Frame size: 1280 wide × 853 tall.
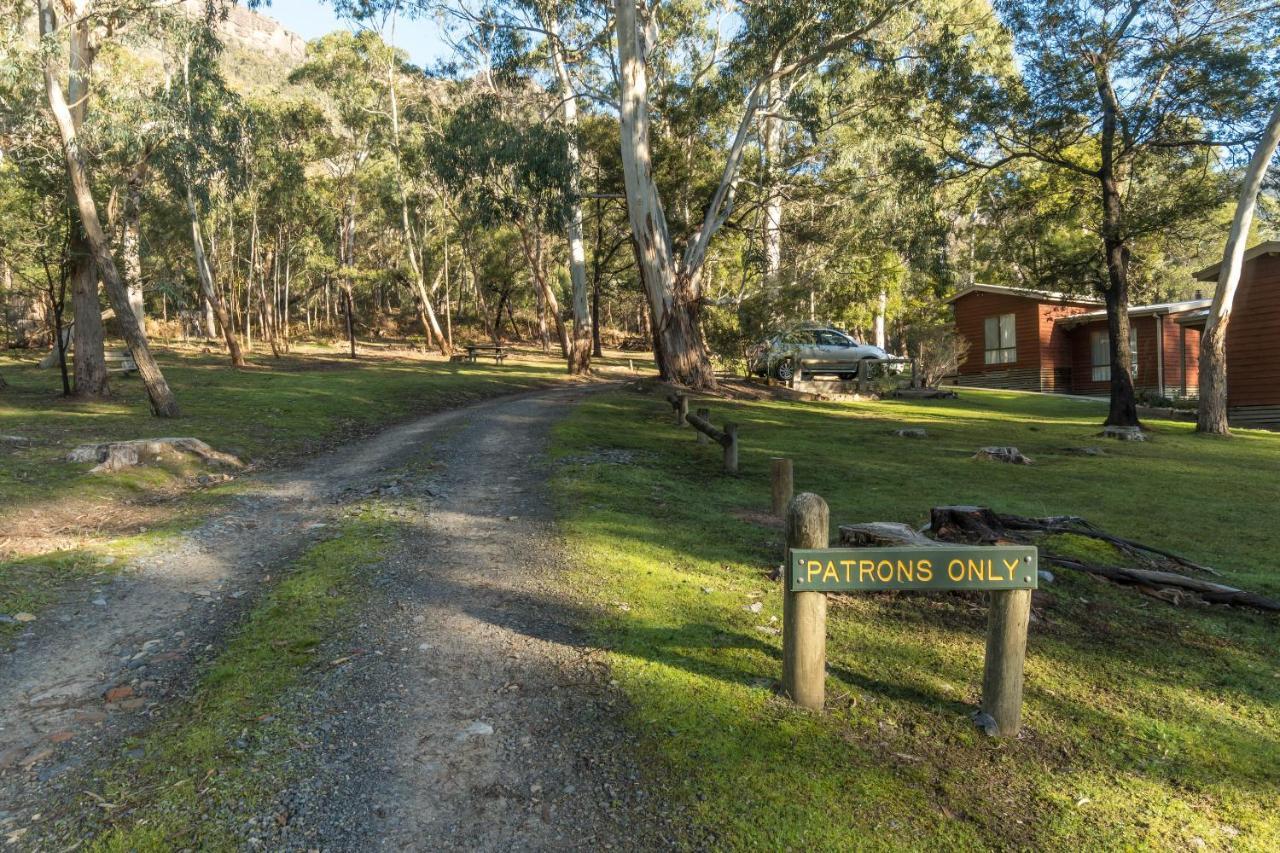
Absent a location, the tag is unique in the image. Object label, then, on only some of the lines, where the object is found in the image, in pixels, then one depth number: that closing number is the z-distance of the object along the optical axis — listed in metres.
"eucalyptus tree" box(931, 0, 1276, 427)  16.83
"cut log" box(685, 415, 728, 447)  11.44
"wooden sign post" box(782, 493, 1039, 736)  3.85
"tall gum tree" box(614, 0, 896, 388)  19.95
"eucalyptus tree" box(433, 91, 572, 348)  21.69
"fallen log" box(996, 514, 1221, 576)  7.02
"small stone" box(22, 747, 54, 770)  3.57
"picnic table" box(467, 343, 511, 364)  34.44
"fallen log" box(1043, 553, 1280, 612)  5.84
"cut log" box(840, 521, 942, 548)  5.61
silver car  23.61
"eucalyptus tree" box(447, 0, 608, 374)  23.91
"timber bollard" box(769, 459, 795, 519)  8.55
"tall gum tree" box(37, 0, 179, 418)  14.30
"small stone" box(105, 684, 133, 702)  4.25
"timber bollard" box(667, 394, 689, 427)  14.92
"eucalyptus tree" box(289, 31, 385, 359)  36.62
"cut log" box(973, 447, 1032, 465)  12.95
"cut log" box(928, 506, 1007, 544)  6.41
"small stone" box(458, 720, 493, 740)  3.83
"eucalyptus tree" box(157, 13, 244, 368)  18.66
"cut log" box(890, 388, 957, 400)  25.97
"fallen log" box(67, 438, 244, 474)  10.11
